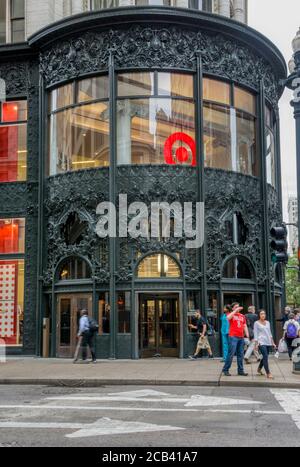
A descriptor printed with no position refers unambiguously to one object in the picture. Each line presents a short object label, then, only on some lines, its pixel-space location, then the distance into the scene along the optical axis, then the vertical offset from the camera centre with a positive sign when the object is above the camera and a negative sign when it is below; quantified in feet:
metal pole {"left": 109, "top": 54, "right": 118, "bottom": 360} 73.77 +12.81
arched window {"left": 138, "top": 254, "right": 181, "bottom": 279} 75.36 +4.89
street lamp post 54.70 +19.34
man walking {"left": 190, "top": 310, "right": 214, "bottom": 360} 71.87 -3.01
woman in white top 54.85 -2.50
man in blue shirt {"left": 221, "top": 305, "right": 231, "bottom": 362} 62.83 -2.21
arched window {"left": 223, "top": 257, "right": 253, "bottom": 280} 78.59 +4.78
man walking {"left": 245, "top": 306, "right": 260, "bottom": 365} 70.28 -1.33
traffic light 53.98 +5.48
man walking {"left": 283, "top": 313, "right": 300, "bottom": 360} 69.56 -2.39
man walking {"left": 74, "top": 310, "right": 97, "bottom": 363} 70.33 -2.68
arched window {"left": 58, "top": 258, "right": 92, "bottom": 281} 77.51 +4.81
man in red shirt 56.08 -2.34
